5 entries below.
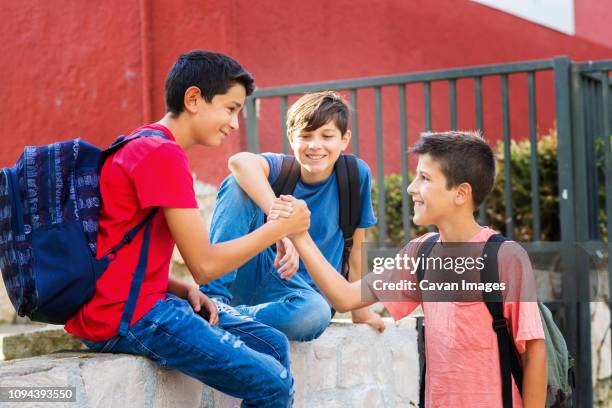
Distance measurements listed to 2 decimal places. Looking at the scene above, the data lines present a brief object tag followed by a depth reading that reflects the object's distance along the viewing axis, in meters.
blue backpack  2.27
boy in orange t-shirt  2.32
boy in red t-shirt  2.36
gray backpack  2.34
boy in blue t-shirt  3.20
